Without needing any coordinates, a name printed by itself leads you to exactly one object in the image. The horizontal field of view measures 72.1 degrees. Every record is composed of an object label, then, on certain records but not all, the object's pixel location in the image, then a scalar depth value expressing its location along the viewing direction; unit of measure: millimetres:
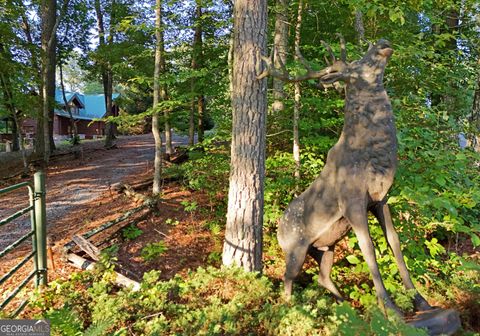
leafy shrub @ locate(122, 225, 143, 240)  6426
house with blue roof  33516
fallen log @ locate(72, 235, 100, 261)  5371
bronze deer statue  3131
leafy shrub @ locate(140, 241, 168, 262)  5727
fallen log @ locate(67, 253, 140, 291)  4549
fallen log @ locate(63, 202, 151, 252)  5580
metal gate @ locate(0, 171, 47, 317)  4293
